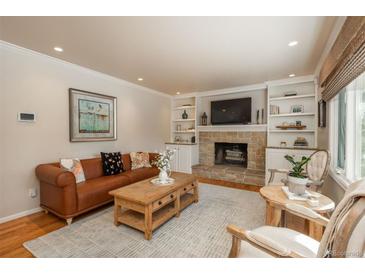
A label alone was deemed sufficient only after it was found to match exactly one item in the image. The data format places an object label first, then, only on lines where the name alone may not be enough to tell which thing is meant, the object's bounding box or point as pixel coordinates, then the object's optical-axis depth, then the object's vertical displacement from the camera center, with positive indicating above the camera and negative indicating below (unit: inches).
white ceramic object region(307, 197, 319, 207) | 58.0 -22.7
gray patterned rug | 67.8 -45.6
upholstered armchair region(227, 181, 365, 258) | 28.2 -22.1
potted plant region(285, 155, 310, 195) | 64.6 -16.5
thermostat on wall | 95.1 +10.5
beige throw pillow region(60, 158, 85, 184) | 101.0 -19.1
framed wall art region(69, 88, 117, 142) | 119.6 +14.5
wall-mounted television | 175.9 +25.8
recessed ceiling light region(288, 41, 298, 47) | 88.8 +48.3
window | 71.4 +1.2
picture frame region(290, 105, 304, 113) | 154.7 +24.7
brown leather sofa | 86.4 -30.0
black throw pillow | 124.9 -20.8
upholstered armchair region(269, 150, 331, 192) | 87.0 -17.5
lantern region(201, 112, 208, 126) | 205.0 +19.7
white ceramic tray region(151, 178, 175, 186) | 98.2 -26.8
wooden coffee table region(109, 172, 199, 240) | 76.3 -32.7
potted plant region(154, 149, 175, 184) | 101.9 -16.9
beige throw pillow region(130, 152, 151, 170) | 146.2 -20.9
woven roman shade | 48.1 +27.6
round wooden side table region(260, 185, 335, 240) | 58.0 -23.8
